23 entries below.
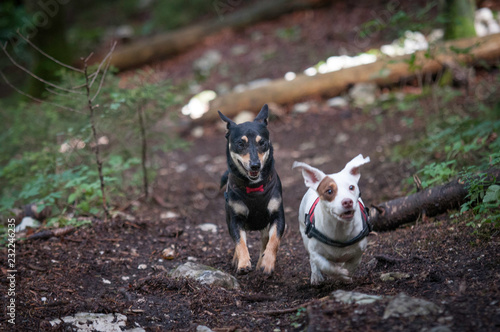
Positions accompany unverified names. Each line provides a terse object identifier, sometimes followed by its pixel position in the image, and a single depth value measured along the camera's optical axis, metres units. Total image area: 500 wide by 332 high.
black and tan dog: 4.70
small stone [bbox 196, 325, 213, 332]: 3.50
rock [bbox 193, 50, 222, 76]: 15.40
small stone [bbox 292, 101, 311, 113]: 11.68
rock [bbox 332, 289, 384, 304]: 3.25
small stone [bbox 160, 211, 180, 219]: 7.09
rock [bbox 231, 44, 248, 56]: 15.96
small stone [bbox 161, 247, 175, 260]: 5.41
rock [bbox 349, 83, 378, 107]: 10.98
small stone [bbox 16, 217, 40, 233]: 6.08
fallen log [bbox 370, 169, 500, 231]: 5.09
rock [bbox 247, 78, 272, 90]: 12.16
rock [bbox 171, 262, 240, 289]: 4.48
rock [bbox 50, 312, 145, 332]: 3.64
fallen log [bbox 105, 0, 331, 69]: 17.45
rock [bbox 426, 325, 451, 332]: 2.71
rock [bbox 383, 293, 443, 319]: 2.97
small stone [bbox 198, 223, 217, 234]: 6.56
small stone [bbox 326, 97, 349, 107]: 11.36
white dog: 3.65
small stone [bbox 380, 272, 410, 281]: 3.89
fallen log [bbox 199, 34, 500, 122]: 10.62
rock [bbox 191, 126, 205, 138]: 12.20
